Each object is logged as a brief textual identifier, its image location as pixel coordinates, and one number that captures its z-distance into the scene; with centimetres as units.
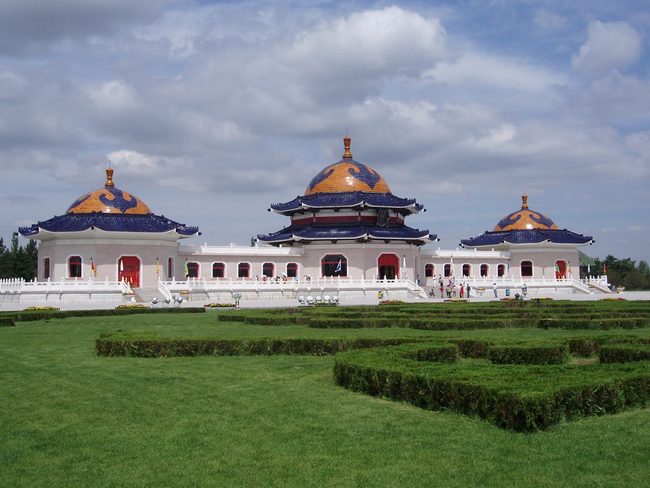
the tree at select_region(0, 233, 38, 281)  6819
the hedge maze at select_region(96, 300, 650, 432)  891
